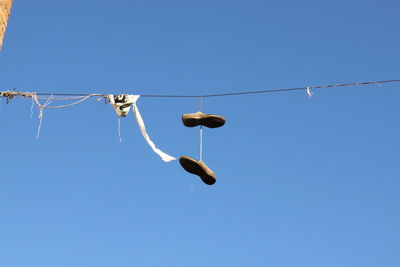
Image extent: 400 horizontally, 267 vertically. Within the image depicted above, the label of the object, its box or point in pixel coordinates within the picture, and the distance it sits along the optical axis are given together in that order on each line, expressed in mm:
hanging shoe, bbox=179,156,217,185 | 5801
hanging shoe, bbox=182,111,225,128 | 6055
